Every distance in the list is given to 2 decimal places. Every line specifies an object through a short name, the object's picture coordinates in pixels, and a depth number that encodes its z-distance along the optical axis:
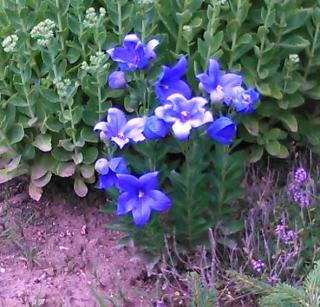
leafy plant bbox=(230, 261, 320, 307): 2.12
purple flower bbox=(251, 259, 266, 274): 2.92
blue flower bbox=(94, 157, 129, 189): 2.72
